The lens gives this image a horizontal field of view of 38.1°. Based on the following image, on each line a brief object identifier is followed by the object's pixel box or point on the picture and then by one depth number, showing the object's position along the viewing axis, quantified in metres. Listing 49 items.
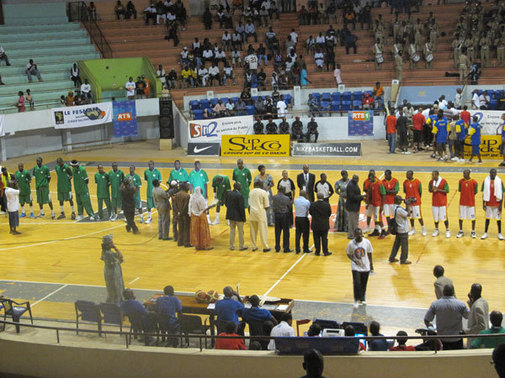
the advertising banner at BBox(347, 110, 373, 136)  31.67
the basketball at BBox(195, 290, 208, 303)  12.41
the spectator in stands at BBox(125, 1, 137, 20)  40.59
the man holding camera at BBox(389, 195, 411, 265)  15.19
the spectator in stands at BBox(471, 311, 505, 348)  9.39
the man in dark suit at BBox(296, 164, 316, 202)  18.97
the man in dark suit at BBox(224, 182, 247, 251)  17.36
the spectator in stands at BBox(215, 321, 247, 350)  9.97
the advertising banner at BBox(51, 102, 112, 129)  32.75
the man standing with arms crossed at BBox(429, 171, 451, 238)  17.52
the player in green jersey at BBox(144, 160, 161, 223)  20.28
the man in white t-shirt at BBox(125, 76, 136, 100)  35.00
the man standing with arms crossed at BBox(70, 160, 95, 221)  20.84
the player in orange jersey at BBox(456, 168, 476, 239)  17.33
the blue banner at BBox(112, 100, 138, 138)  34.31
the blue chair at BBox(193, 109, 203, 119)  32.78
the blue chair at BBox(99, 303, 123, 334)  10.68
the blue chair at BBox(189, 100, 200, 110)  33.50
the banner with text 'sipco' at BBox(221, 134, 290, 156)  28.75
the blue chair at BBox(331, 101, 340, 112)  33.09
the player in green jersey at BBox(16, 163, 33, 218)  21.36
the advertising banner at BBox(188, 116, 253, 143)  30.72
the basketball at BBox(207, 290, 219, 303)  12.50
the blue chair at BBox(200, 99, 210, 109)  33.62
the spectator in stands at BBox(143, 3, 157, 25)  40.38
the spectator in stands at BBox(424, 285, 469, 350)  10.41
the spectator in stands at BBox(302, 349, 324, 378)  6.31
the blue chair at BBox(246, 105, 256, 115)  33.22
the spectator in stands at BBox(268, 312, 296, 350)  10.24
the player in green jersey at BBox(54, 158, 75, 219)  21.17
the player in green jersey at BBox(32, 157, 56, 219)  21.41
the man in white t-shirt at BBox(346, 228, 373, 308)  13.31
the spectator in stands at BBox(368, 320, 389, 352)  9.86
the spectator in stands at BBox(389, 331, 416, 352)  9.69
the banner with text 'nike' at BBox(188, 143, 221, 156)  29.80
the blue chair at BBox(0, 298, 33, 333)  11.57
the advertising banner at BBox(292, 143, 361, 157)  28.08
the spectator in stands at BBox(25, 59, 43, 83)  35.00
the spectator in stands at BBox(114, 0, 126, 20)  40.47
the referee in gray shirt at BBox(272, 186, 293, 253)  16.77
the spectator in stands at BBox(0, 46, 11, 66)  35.09
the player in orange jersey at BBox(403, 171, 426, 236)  17.44
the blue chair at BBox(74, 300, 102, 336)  10.84
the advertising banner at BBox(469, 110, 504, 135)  27.03
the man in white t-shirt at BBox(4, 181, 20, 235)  19.69
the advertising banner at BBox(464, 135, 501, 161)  26.56
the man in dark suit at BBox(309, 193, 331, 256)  16.22
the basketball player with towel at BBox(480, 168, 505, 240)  17.02
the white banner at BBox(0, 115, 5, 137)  30.83
